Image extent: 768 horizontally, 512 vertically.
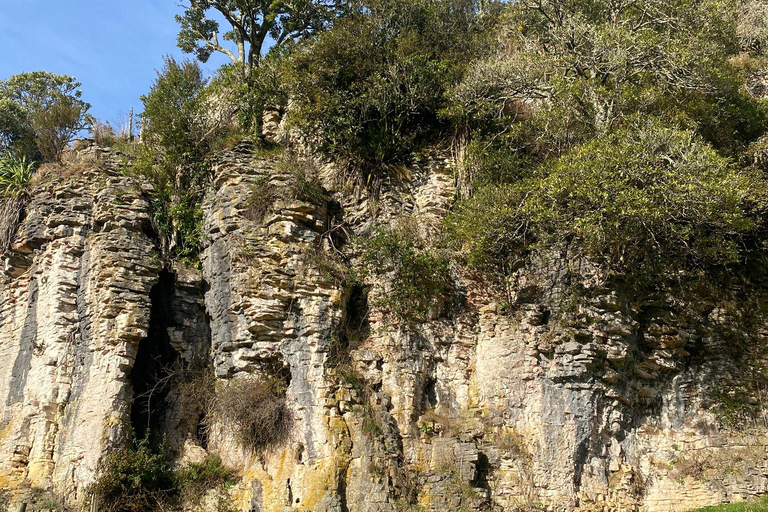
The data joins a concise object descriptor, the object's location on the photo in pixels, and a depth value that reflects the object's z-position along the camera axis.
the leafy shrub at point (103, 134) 17.48
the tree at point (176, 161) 15.42
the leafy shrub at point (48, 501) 12.16
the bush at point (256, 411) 12.20
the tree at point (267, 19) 20.52
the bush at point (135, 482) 12.08
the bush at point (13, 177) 16.41
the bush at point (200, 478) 12.63
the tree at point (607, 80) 13.70
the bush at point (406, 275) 13.28
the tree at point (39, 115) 17.92
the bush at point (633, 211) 11.40
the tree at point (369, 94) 15.22
